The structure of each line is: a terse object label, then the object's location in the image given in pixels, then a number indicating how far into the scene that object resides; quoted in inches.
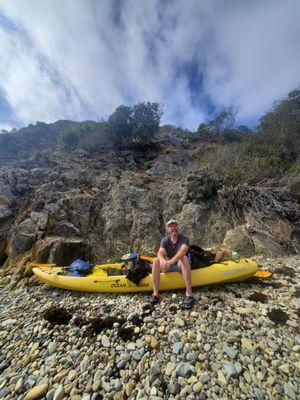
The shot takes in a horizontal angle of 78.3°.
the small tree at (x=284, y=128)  439.2
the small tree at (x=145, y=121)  717.9
